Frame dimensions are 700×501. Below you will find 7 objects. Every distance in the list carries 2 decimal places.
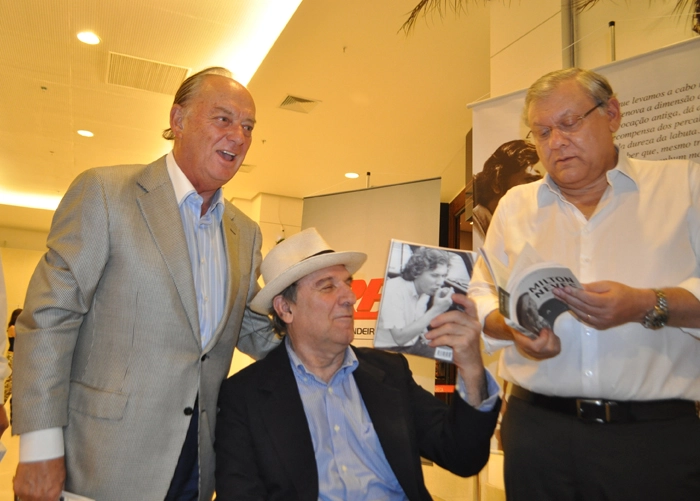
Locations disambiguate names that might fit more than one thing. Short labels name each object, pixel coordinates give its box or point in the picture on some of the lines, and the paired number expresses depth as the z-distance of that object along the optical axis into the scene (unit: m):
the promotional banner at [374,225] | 4.61
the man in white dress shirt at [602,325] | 1.49
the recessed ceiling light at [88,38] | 5.34
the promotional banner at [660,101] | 2.36
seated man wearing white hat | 1.81
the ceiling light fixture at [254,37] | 4.98
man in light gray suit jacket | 1.71
